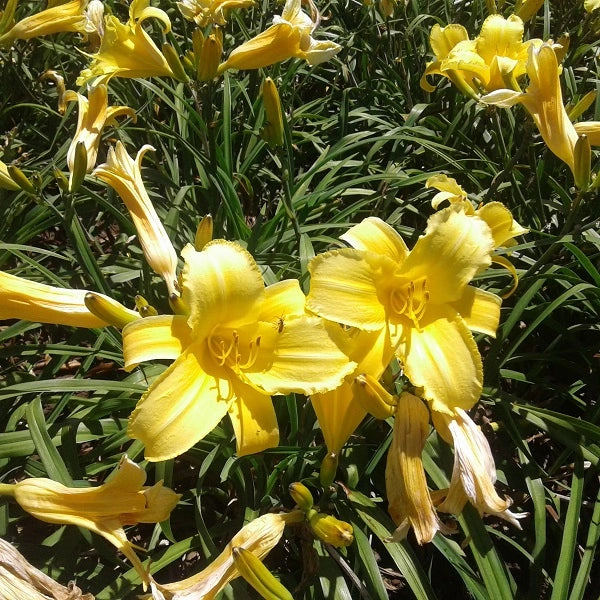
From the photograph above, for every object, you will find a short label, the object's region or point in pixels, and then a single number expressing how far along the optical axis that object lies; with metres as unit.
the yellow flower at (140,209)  0.42
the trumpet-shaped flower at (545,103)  0.48
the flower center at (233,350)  0.38
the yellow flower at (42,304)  0.39
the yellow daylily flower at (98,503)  0.37
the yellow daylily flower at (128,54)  0.55
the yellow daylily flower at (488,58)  0.57
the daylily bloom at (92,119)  0.51
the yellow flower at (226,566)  0.36
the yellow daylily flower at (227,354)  0.35
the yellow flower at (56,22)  0.65
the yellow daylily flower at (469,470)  0.37
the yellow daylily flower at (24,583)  0.35
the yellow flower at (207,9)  0.60
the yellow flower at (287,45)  0.56
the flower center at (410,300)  0.38
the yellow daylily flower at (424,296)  0.36
